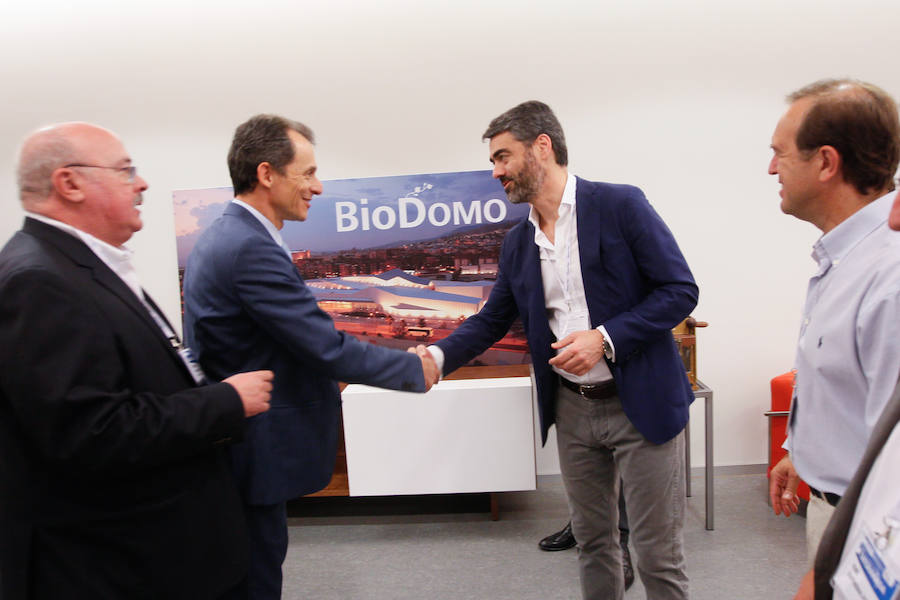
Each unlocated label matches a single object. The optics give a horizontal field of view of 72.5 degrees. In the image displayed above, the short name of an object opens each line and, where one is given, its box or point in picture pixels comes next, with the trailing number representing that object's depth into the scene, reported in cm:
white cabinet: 329
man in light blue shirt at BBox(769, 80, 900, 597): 111
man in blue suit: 167
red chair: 350
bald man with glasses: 119
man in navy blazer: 191
